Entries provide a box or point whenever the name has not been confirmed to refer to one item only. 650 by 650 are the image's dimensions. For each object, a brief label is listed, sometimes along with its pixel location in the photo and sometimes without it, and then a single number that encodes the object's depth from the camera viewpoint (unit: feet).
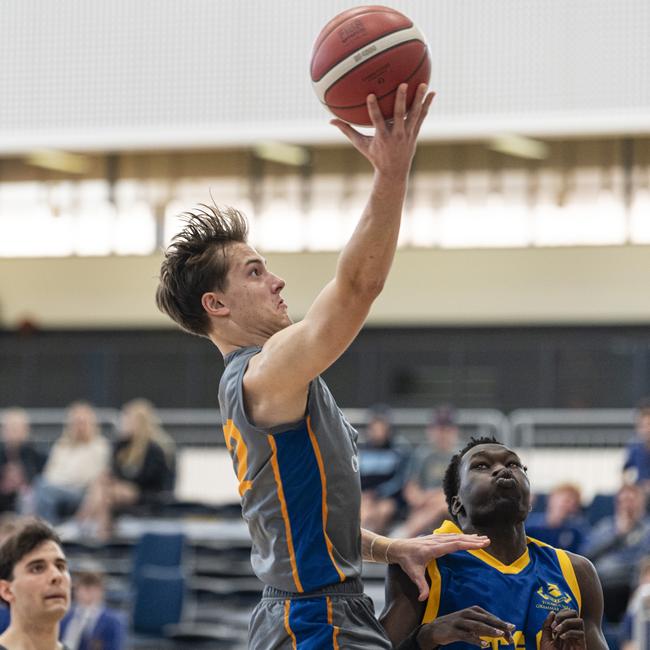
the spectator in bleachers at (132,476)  74.29
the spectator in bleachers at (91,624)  50.92
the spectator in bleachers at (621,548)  51.72
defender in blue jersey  20.87
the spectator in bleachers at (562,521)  55.73
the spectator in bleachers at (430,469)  65.66
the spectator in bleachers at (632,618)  45.34
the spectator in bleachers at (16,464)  77.51
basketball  20.10
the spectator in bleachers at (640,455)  63.33
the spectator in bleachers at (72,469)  76.48
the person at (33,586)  26.60
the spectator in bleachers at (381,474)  68.23
